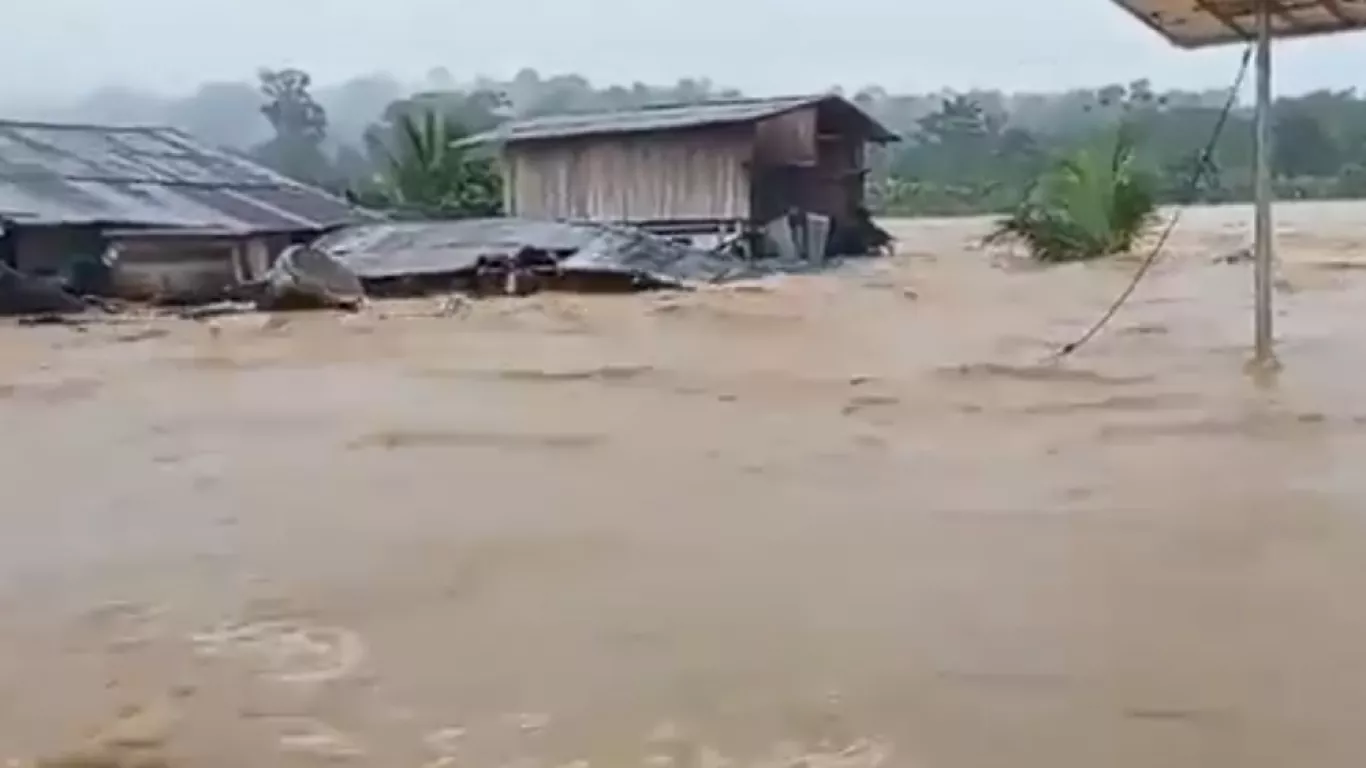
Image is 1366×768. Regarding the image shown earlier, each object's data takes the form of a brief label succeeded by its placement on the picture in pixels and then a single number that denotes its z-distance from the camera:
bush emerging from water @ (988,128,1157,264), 18.44
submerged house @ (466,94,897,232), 20.62
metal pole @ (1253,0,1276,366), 8.05
